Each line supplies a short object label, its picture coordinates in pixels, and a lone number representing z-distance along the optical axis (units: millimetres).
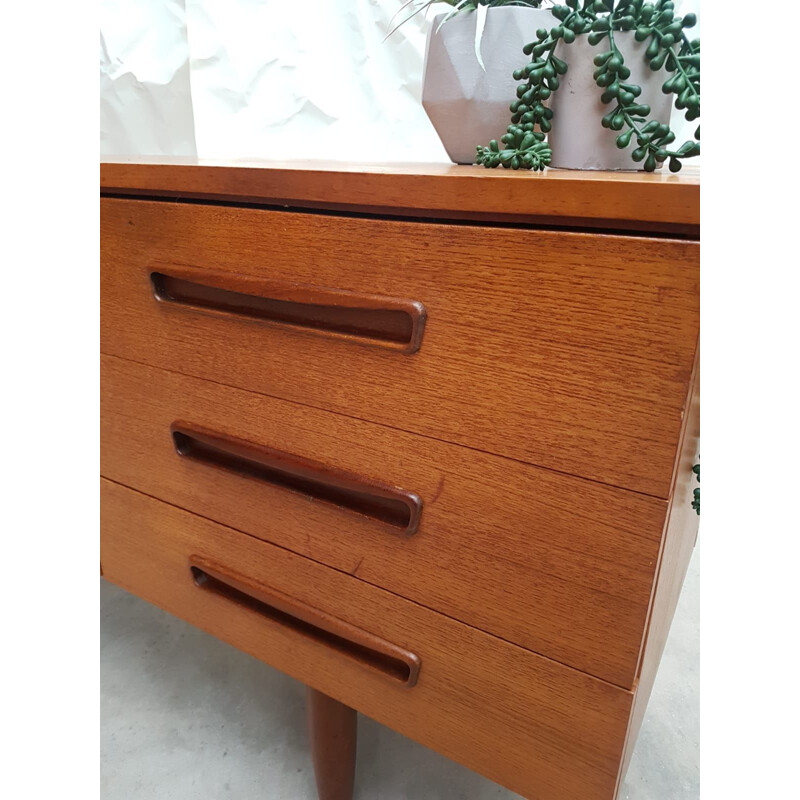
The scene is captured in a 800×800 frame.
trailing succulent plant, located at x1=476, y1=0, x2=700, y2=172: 441
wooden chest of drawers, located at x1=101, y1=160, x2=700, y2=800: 347
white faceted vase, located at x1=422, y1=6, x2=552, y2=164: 541
